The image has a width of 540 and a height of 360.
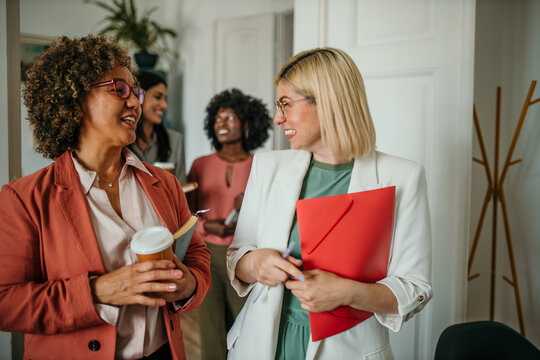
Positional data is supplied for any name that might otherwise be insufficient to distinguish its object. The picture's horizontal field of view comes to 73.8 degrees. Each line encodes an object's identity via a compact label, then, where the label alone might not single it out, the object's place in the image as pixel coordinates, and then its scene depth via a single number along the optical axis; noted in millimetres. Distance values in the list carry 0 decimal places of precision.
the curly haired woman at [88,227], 859
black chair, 1169
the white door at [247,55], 4133
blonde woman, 1064
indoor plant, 4129
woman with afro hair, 2033
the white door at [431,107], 1728
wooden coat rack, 2162
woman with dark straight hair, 2516
